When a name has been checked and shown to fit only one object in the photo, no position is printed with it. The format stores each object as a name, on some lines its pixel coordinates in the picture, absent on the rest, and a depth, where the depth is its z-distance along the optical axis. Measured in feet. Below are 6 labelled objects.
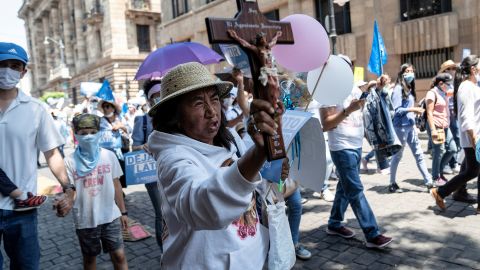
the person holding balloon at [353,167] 13.00
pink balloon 7.33
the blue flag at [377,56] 14.51
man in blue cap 8.96
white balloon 9.62
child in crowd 10.84
